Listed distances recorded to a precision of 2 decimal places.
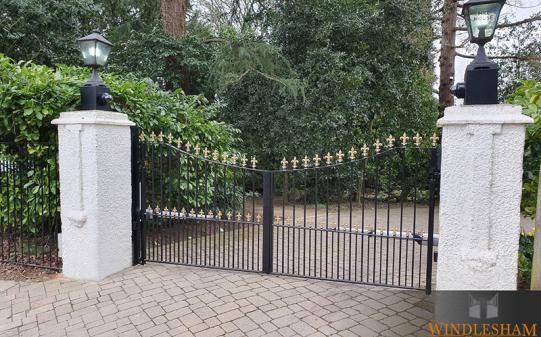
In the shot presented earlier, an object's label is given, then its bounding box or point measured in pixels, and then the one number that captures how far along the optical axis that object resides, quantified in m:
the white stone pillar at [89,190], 4.24
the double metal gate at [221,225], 4.13
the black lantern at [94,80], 4.27
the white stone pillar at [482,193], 2.89
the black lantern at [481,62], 2.94
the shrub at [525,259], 3.59
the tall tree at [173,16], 10.09
